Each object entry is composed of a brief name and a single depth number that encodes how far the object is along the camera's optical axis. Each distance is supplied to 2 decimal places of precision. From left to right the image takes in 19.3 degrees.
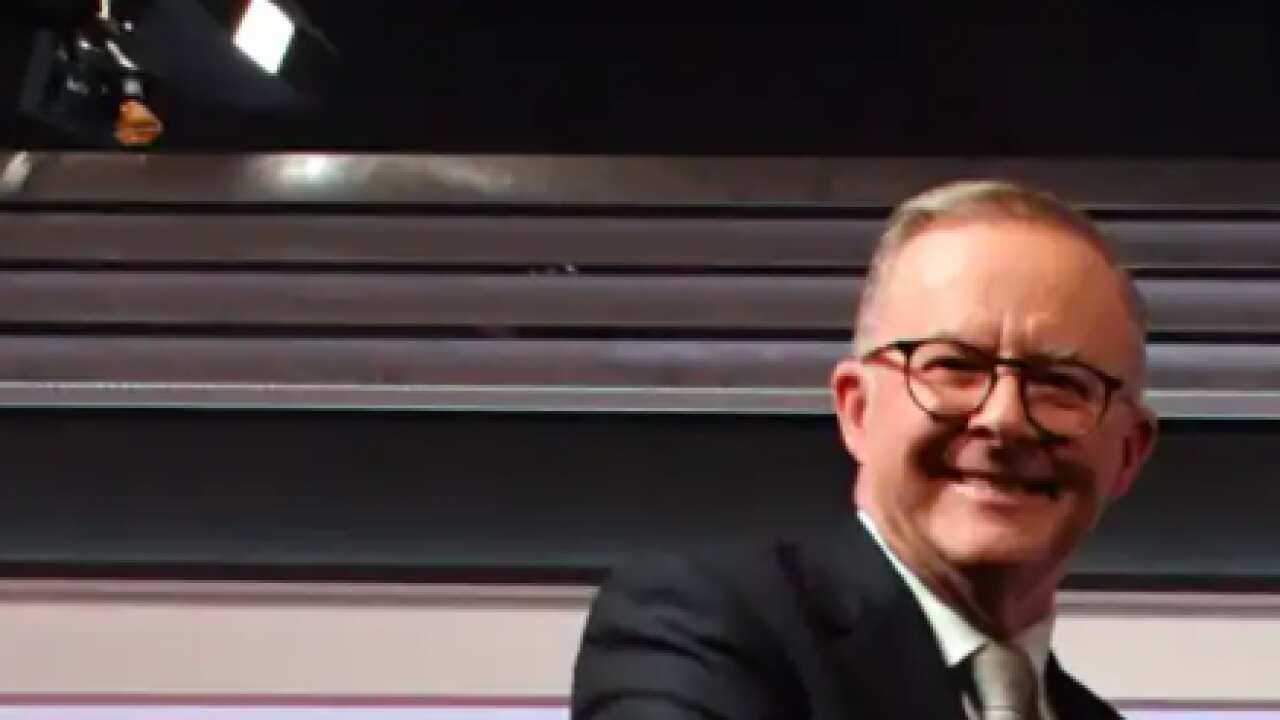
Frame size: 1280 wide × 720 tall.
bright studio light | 3.10
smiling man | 1.99
